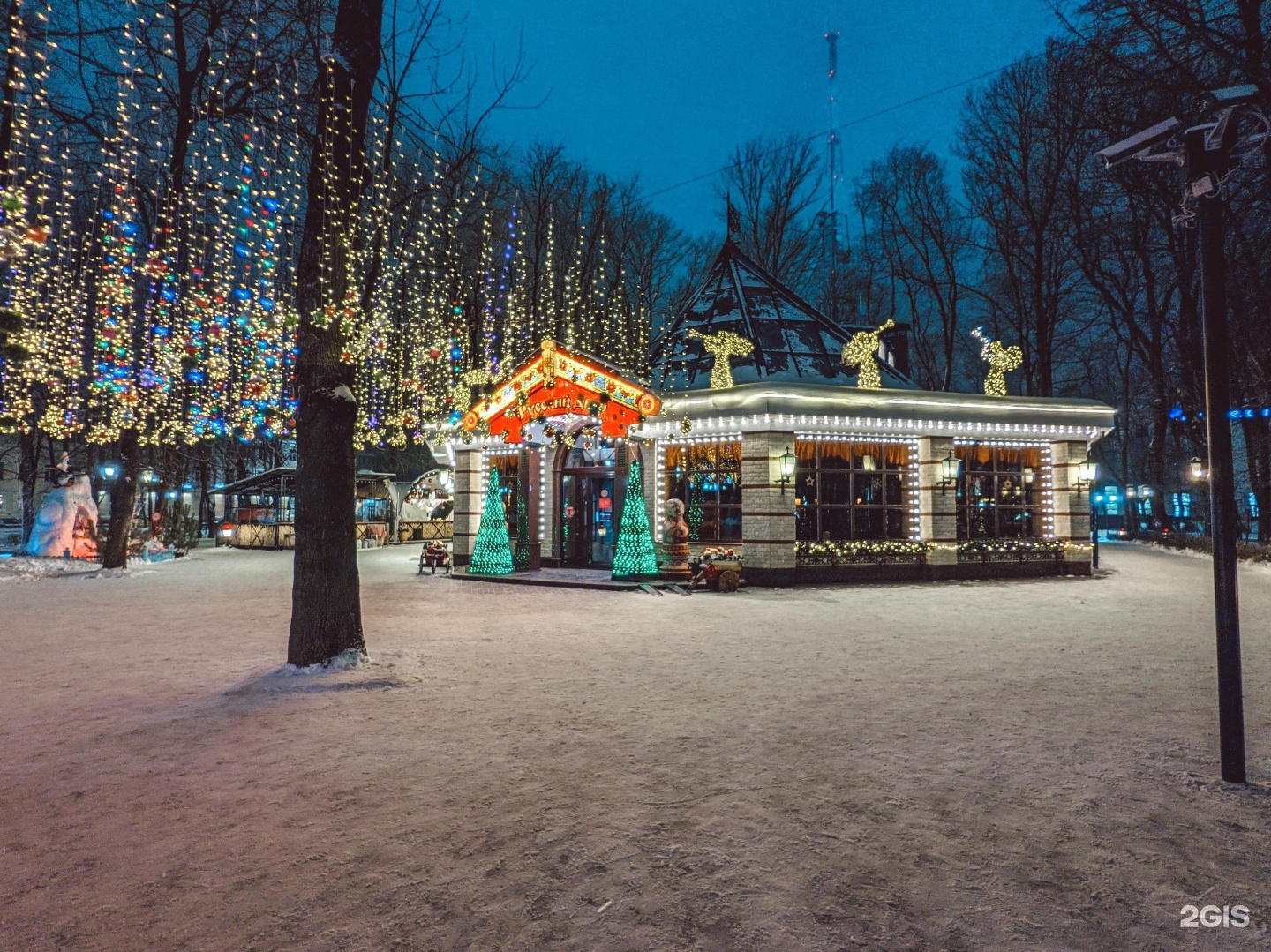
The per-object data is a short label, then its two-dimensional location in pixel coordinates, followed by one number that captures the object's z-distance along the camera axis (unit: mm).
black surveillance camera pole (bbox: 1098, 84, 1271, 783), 4188
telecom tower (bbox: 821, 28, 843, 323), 34219
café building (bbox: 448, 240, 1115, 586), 14797
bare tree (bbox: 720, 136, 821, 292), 28844
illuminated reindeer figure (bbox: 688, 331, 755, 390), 15438
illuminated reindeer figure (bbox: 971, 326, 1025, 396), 16703
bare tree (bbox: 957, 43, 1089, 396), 22500
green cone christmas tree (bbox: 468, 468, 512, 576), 16109
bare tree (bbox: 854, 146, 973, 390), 28328
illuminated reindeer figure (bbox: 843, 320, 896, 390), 15406
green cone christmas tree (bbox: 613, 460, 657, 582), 14555
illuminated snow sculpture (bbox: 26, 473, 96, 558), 19734
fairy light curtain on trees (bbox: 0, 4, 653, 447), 10219
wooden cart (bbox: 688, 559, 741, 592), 13969
